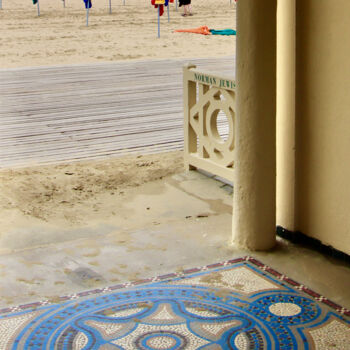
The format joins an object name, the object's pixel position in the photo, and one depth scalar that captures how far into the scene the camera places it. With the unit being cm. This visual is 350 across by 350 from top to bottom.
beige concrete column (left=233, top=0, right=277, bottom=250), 412
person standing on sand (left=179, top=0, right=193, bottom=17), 2553
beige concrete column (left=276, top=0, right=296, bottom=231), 431
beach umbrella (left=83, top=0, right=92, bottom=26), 2159
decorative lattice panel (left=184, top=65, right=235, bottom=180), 564
